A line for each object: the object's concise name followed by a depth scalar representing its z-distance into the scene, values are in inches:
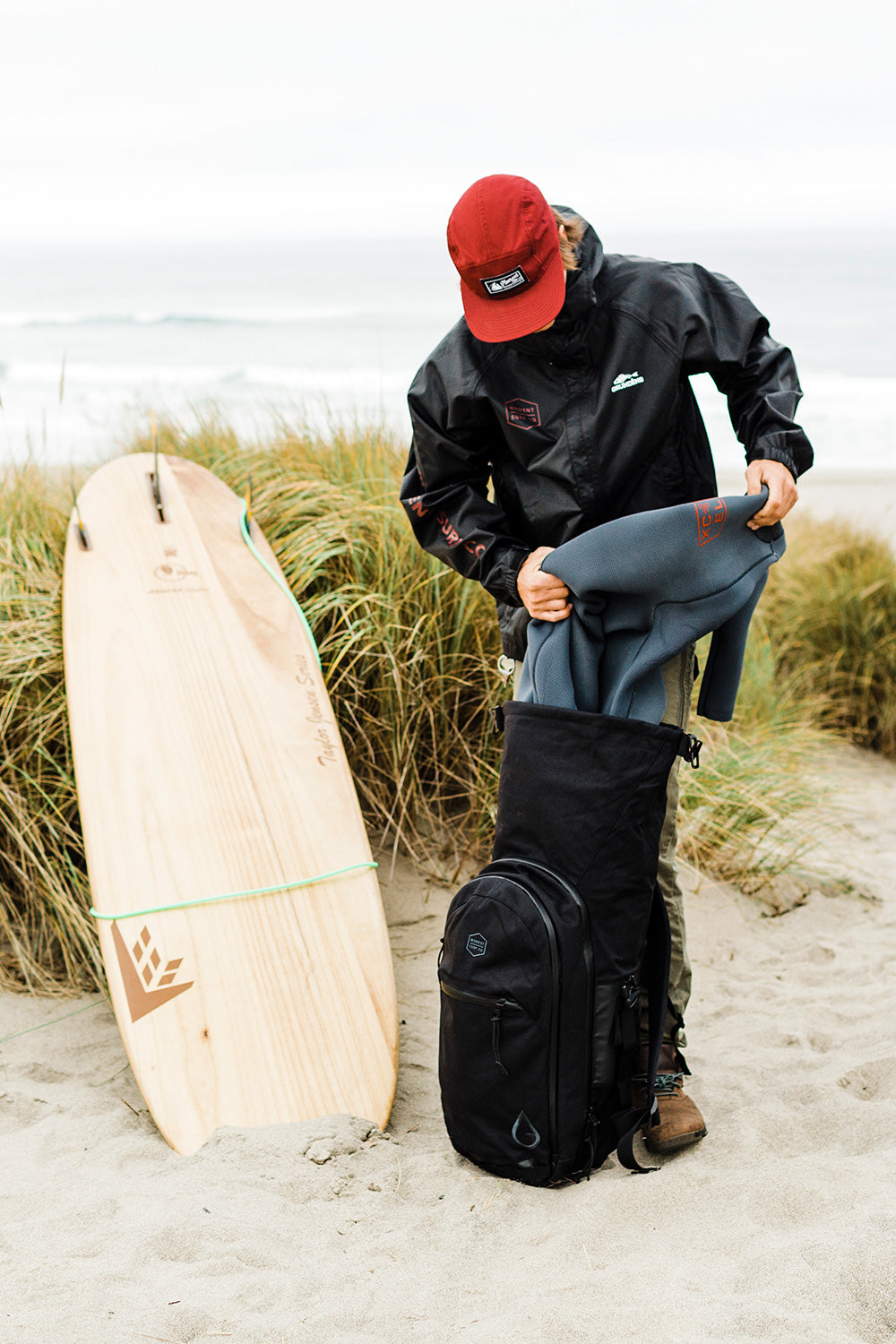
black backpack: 72.5
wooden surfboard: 84.8
